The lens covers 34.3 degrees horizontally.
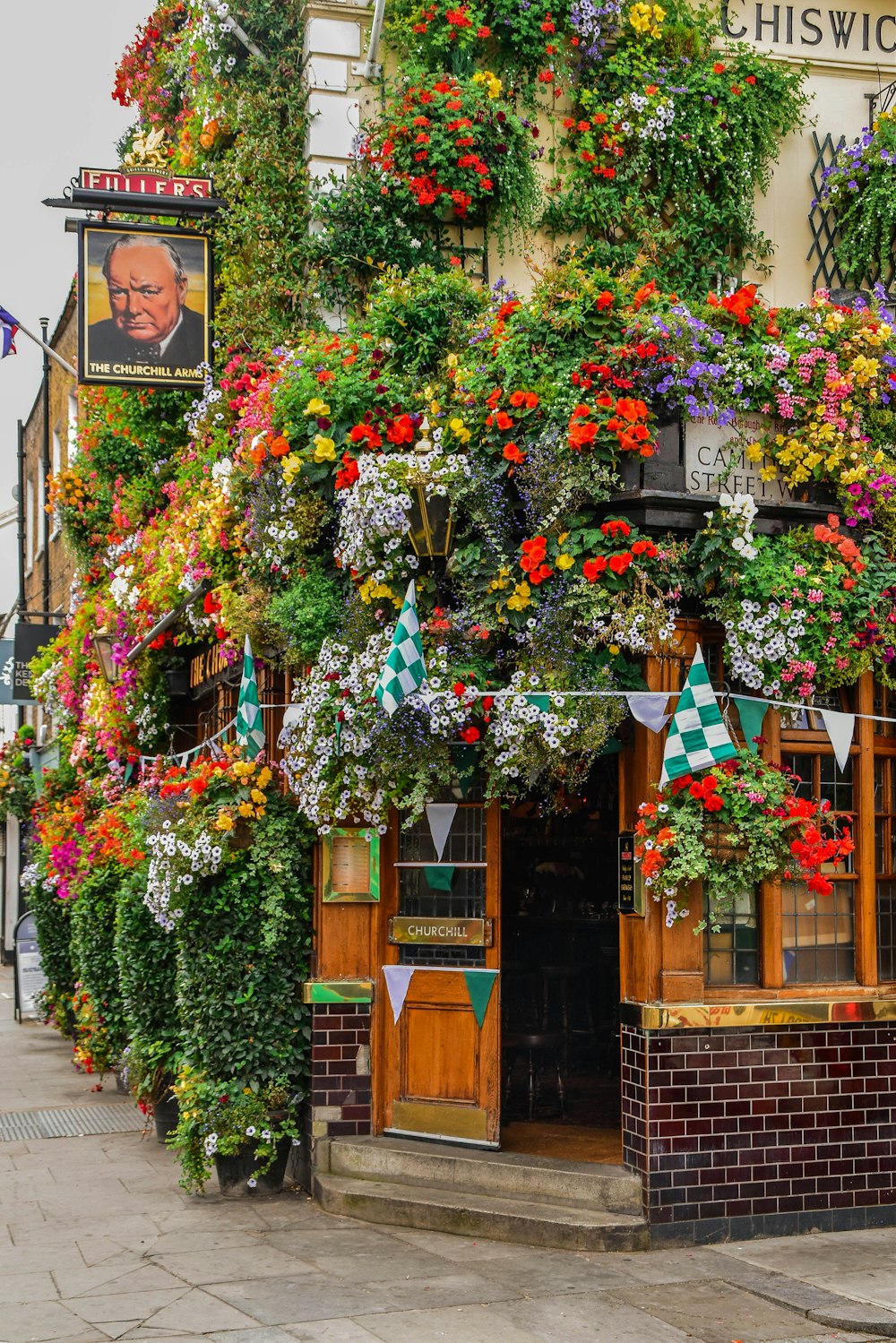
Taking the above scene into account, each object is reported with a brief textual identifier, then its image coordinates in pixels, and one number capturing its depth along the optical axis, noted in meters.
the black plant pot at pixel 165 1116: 11.31
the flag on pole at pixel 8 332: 14.67
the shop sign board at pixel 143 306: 10.84
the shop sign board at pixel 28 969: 18.34
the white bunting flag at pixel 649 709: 8.29
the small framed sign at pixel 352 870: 9.44
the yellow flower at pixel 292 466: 9.12
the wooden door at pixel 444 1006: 9.12
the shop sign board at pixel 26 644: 22.39
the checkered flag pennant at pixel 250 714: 9.53
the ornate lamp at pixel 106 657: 13.90
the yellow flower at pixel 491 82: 10.05
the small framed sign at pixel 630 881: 8.48
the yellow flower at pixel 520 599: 8.33
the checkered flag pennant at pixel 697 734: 8.16
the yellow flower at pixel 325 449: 9.02
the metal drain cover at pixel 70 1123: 12.05
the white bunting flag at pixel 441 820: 9.16
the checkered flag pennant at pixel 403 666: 7.93
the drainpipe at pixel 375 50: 10.02
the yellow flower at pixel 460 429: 8.54
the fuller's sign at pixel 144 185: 11.17
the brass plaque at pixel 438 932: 9.20
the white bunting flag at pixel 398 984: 9.33
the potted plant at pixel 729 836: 8.16
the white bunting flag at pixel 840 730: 8.59
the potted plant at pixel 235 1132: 9.05
